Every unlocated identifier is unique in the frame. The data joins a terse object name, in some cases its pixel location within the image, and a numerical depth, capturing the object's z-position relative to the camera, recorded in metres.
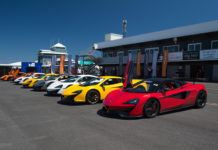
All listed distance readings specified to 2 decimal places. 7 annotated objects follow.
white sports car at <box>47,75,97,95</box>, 10.02
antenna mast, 43.96
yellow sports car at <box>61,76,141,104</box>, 7.48
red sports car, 5.16
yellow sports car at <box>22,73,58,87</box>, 14.84
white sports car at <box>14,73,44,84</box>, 18.51
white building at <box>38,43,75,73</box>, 52.68
